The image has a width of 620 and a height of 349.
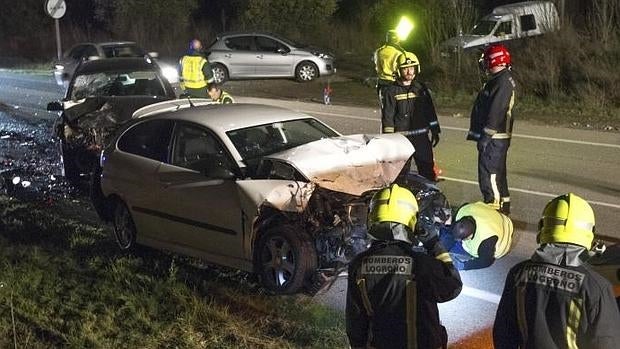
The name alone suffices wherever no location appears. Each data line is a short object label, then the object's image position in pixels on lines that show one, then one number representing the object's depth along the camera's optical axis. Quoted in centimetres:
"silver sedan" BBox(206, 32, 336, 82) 2430
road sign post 2480
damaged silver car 611
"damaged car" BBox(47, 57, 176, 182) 1054
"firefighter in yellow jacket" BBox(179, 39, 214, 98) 1181
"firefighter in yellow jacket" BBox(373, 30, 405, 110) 884
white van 2392
